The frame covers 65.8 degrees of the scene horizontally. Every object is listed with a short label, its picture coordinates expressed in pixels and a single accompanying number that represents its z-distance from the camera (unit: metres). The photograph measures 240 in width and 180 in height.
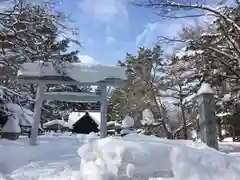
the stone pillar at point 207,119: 3.94
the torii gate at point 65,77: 6.55
